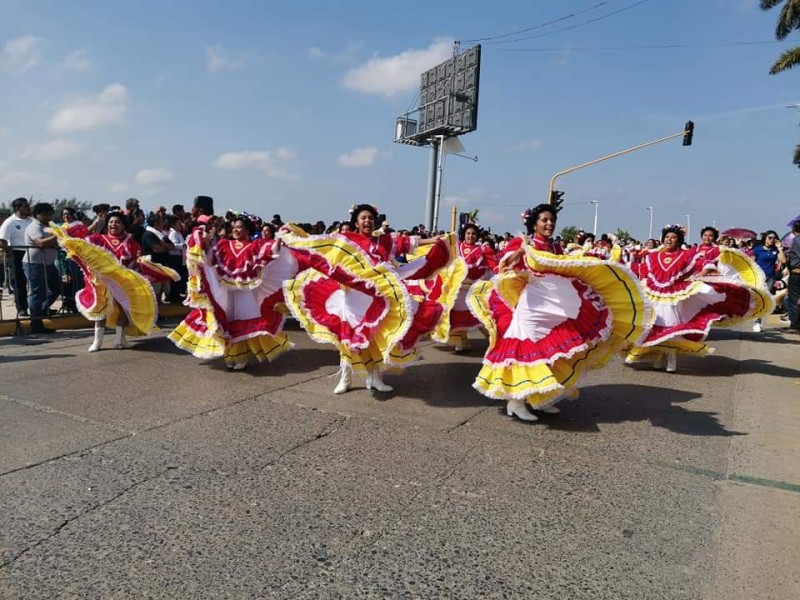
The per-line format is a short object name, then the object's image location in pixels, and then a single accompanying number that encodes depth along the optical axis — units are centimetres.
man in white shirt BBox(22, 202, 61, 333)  838
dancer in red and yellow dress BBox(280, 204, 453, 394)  522
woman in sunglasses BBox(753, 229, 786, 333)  1263
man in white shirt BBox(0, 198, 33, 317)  852
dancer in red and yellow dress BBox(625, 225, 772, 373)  698
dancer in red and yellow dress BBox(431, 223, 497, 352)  682
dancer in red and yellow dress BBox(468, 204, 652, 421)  442
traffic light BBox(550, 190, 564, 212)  1614
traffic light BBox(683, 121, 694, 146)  1900
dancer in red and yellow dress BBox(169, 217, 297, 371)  629
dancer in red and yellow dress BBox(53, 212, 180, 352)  708
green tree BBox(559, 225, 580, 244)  5211
